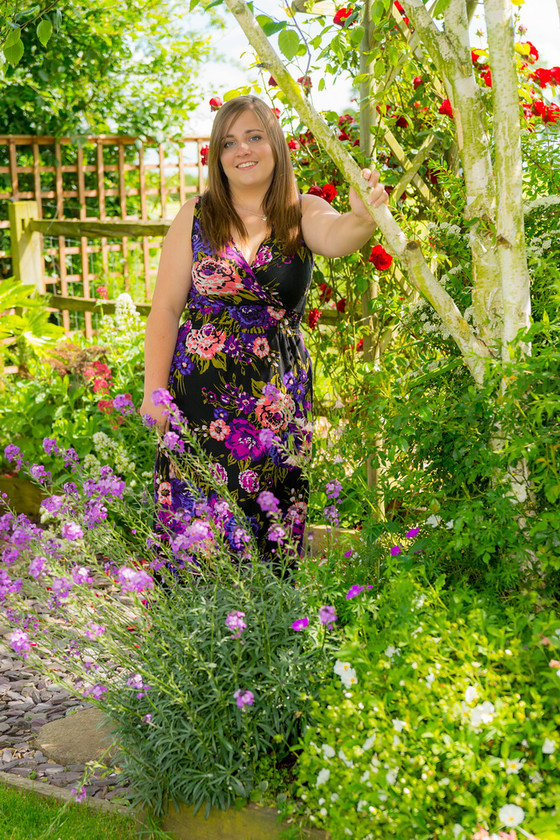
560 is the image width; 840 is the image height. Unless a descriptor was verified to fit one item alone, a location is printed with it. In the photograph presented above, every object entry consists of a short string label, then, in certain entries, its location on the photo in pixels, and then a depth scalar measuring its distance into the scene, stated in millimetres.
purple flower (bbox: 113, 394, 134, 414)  2604
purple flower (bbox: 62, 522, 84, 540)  2037
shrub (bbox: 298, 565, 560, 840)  1741
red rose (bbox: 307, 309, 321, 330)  4273
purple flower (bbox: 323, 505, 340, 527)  2445
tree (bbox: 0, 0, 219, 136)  8539
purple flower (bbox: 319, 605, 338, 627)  1919
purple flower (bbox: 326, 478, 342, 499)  2395
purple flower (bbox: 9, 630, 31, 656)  2105
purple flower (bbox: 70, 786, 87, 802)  2344
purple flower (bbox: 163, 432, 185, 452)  2344
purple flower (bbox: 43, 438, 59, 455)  2541
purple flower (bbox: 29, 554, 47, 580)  2086
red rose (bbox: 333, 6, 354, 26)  3617
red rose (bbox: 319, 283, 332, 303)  4287
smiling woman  2814
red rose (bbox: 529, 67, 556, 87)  3727
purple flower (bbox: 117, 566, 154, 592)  1915
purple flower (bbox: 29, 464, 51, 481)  2468
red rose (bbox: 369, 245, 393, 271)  3713
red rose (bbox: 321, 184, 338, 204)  3750
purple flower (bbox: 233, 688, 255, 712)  1940
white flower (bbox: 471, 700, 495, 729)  1743
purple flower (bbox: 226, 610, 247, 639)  1945
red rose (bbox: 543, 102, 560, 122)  3543
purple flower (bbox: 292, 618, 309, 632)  2074
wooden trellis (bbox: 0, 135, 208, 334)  8656
